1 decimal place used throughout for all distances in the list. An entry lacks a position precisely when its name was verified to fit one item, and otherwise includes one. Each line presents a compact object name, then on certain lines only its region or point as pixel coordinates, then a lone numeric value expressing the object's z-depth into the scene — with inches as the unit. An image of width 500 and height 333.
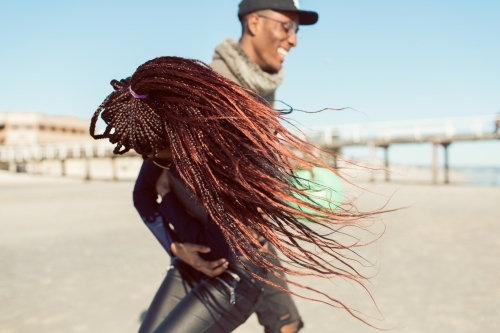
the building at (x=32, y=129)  2180.1
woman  53.9
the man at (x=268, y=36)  78.5
